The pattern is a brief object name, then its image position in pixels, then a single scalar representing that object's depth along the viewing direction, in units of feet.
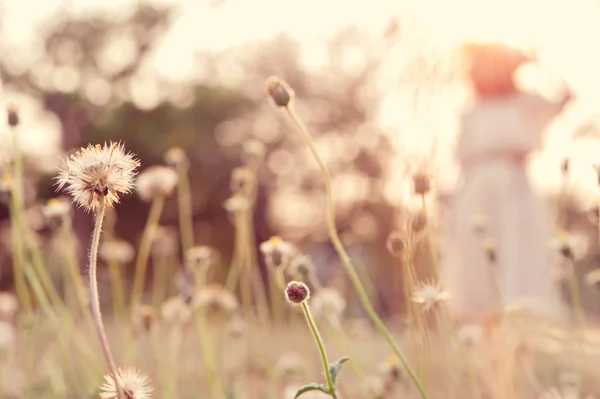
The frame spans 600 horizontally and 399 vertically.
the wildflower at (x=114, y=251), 6.33
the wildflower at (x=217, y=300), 2.32
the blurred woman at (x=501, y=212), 11.39
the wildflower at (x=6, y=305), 6.63
